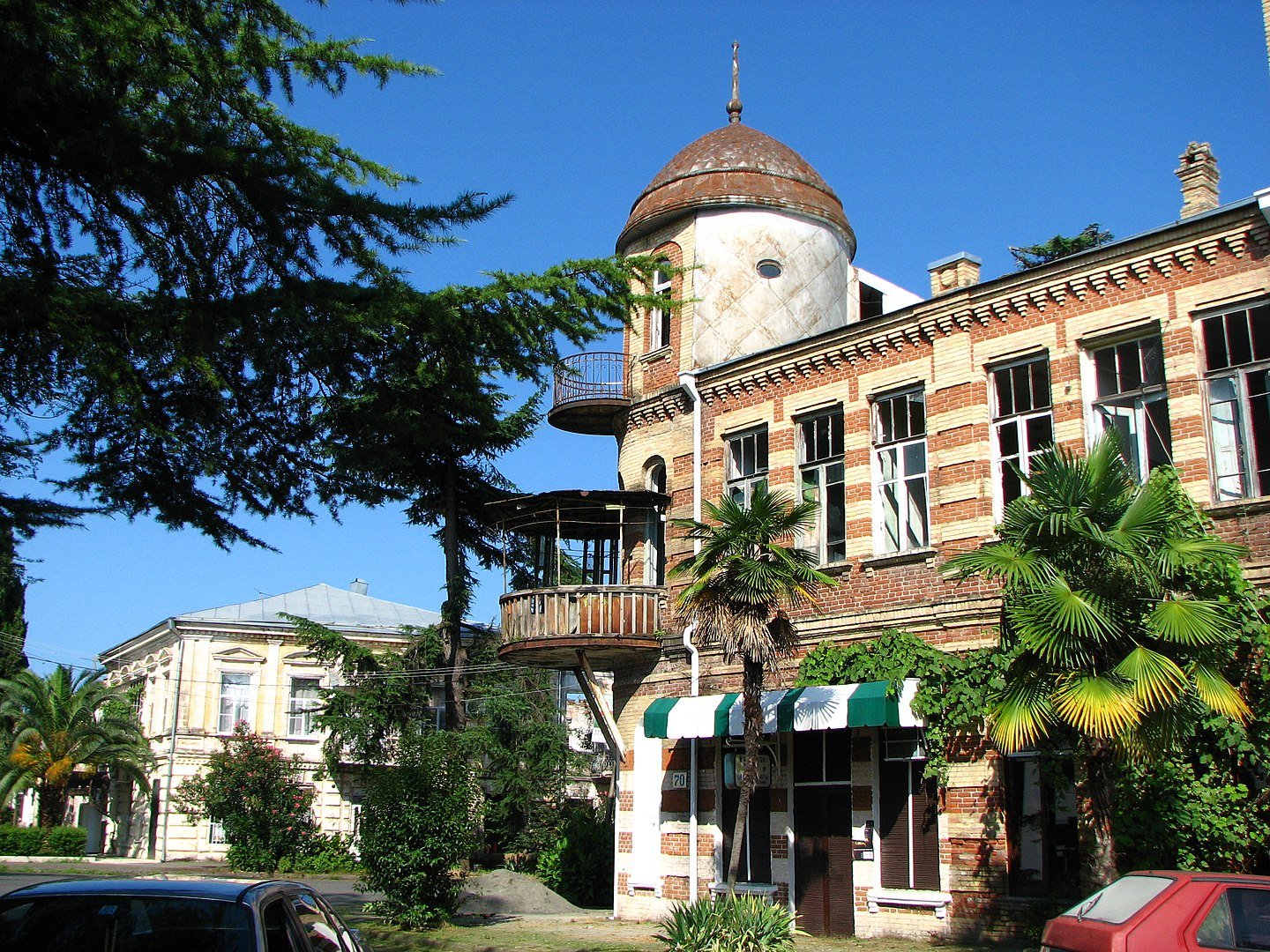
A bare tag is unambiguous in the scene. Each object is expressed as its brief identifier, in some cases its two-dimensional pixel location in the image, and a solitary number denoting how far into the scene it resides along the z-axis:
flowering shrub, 38.78
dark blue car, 6.50
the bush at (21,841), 43.50
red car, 9.87
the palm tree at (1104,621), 12.61
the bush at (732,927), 15.83
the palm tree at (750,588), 17.86
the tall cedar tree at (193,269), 6.74
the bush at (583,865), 29.25
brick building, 16.98
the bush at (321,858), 39.53
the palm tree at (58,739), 45.62
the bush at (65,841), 44.50
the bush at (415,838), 21.27
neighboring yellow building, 46.44
